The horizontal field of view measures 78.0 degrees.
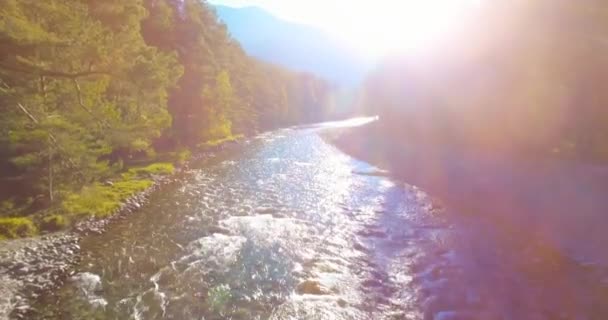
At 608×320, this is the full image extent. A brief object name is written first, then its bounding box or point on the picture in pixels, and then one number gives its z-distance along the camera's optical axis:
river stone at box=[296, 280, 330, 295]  12.08
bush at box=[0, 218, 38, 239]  14.62
